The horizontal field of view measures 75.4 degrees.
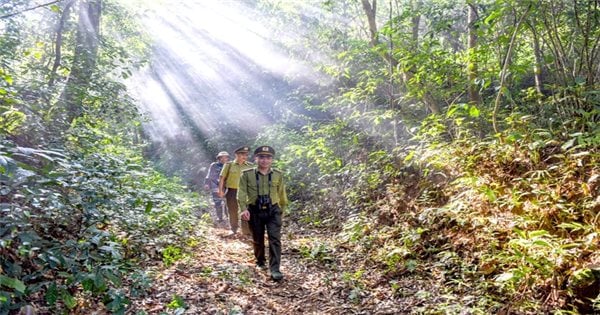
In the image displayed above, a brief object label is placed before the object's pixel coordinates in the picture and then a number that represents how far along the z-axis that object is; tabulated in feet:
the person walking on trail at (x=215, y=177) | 36.15
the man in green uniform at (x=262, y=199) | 21.76
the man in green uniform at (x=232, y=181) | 31.01
